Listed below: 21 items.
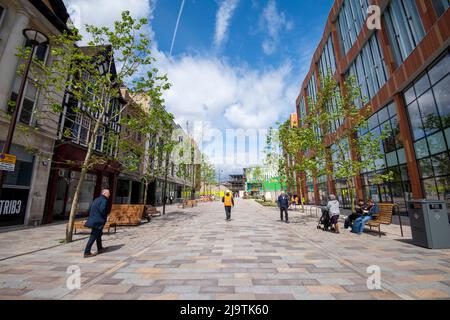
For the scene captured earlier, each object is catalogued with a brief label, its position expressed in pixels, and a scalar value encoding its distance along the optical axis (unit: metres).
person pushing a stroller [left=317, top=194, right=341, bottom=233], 9.85
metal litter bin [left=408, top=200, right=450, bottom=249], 6.50
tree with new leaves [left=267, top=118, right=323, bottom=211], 13.43
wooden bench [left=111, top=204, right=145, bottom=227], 12.20
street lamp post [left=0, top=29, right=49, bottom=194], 6.62
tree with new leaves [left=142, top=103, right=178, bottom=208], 12.40
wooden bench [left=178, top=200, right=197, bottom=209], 29.59
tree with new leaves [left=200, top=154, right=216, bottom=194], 47.75
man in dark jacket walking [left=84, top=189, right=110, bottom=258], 6.03
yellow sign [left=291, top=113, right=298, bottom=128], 50.54
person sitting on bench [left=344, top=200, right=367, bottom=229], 10.25
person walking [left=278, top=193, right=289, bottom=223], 13.45
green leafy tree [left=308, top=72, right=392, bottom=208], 12.30
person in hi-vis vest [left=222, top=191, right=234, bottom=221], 14.07
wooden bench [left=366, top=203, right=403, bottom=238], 8.58
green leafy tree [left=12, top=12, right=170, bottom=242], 8.03
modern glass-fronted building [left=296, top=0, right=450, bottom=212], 11.48
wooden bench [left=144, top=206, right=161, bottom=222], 14.35
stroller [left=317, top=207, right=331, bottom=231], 10.49
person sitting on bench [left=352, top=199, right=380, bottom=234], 9.40
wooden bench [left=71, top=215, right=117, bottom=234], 9.24
